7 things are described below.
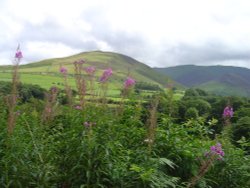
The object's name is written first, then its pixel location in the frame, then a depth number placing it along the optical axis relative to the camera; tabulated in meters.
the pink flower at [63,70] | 6.44
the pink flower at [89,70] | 6.10
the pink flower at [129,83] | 6.24
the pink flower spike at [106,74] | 6.16
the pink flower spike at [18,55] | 5.11
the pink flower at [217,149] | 5.62
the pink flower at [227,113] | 7.63
